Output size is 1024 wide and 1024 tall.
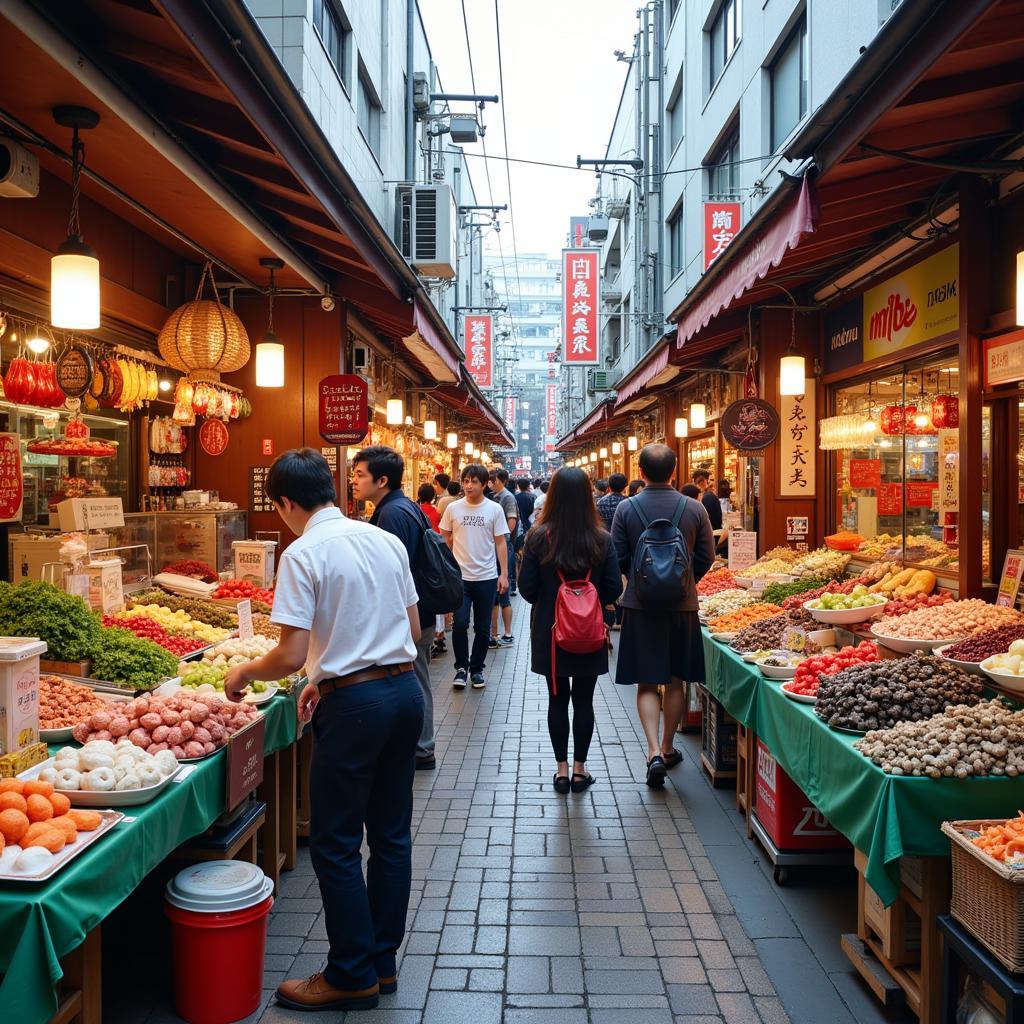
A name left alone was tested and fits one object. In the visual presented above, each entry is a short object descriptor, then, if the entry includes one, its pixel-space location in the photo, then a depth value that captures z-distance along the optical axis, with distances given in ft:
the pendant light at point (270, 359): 26.99
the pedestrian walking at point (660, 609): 20.77
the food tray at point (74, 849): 8.79
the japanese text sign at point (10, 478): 20.07
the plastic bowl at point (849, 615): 20.54
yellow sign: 22.20
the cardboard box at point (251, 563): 26.96
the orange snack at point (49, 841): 9.37
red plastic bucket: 11.44
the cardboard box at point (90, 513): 20.92
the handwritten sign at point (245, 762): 13.10
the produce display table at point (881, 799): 11.35
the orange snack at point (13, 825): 9.45
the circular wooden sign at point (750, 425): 32.04
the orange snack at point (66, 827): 9.72
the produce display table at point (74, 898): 8.36
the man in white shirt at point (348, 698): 11.46
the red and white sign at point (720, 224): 49.39
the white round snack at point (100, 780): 11.01
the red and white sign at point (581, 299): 87.66
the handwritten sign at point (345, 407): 30.22
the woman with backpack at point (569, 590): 19.43
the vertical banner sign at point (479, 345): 100.42
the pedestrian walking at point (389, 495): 18.01
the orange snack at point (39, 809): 10.00
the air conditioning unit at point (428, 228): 52.37
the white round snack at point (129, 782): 11.12
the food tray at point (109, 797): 10.93
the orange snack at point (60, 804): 10.34
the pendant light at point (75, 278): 15.15
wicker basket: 9.29
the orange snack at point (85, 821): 10.17
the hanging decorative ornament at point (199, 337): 23.34
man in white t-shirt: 32.19
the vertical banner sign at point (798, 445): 33.47
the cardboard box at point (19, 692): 12.01
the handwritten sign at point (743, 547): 32.55
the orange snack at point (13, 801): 9.94
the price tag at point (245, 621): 20.74
